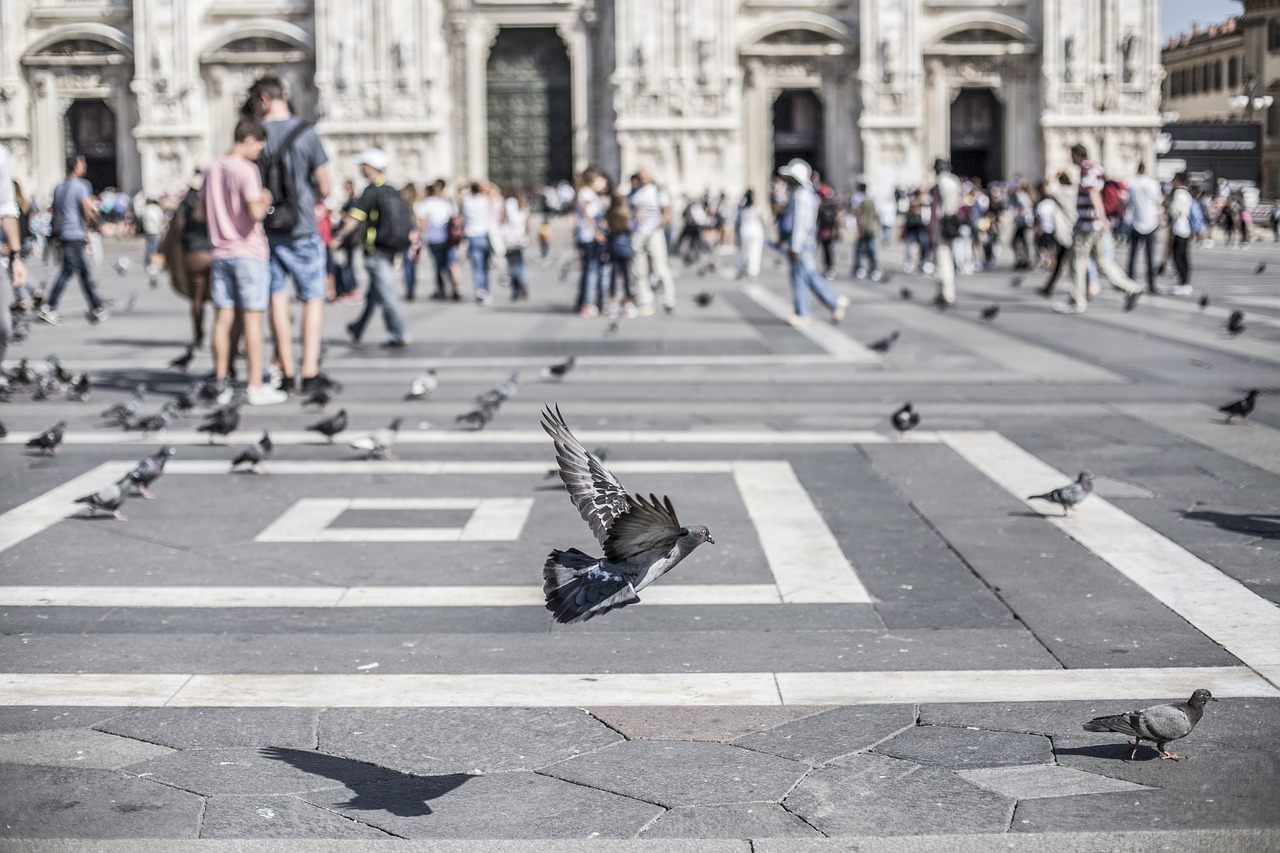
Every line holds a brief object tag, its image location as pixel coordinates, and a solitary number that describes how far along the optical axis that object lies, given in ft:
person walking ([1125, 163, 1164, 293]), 66.95
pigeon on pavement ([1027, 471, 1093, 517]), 23.81
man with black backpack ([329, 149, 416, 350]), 46.70
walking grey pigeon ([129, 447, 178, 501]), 25.48
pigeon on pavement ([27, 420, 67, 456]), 29.60
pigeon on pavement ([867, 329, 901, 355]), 46.03
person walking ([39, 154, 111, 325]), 58.70
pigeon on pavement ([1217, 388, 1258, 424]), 32.60
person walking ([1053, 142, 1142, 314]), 58.03
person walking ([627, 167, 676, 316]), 60.03
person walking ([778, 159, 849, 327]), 53.93
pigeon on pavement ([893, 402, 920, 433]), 30.99
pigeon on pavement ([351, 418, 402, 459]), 29.48
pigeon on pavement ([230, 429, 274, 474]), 27.94
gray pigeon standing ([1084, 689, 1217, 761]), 13.78
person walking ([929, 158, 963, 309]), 64.54
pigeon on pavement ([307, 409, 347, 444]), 31.30
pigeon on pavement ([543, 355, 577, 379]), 40.52
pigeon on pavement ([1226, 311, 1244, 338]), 50.19
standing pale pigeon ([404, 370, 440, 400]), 37.32
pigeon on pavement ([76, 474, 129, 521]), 24.18
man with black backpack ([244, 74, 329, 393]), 37.06
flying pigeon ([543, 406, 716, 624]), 12.86
